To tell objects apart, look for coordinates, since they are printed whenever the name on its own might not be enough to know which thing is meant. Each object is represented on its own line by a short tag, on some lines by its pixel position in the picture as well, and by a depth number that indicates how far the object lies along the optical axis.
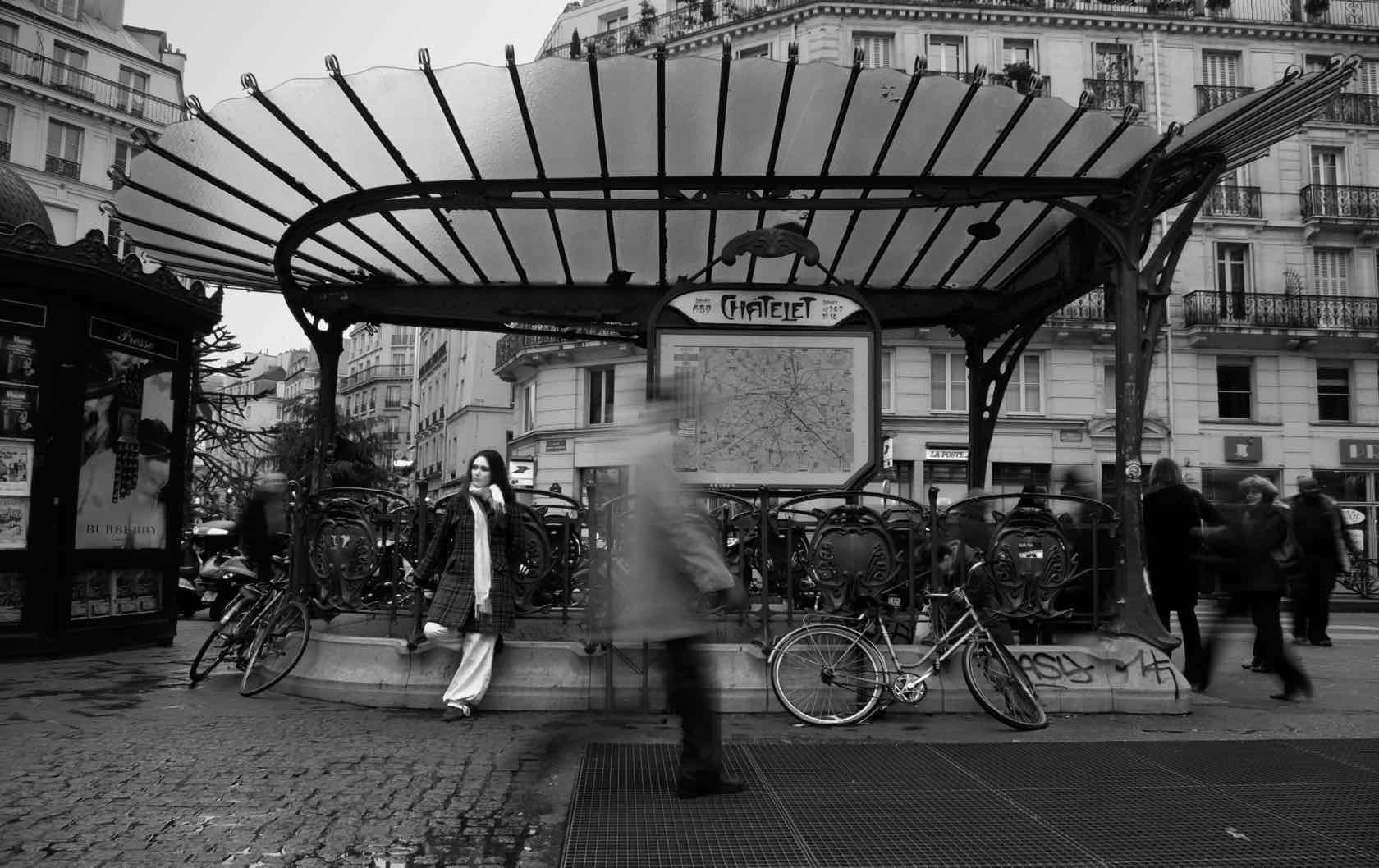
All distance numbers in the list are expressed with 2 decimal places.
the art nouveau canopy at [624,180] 7.24
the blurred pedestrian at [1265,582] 7.93
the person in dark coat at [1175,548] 8.74
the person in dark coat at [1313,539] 9.98
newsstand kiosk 10.02
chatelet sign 8.88
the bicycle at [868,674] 6.95
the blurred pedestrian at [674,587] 5.11
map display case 8.84
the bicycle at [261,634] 8.20
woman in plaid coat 7.27
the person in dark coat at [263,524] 9.91
